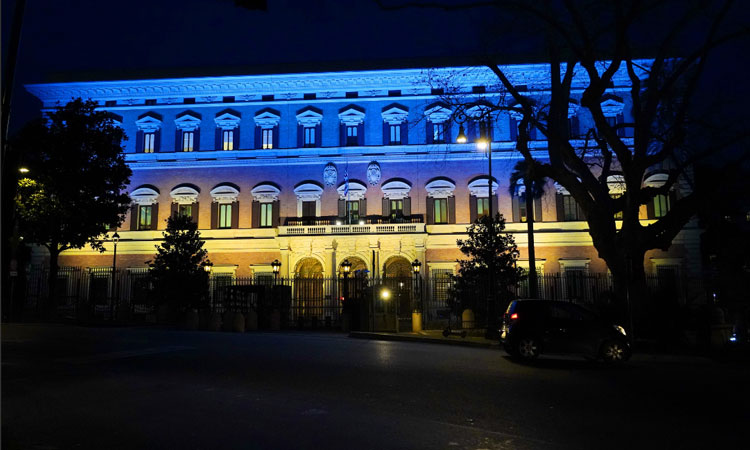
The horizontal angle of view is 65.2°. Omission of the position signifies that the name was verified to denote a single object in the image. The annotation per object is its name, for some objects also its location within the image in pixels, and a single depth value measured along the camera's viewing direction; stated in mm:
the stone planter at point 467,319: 24344
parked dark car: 13961
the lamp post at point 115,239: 42406
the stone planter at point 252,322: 28016
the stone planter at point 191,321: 27531
